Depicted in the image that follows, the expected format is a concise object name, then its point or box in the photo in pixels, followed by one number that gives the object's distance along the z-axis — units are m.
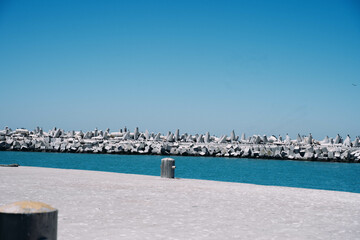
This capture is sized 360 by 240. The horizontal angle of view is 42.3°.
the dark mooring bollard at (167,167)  16.75
